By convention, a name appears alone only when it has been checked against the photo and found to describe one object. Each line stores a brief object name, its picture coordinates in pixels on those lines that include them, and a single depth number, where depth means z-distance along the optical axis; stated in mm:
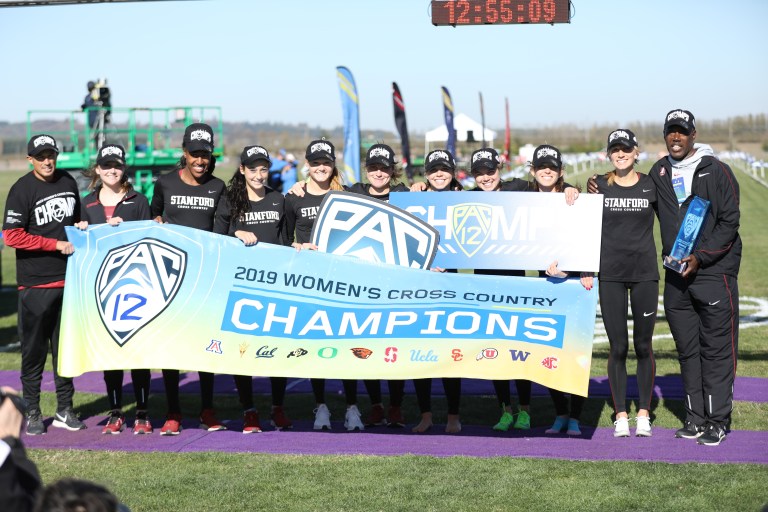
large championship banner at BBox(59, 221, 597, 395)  7230
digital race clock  9141
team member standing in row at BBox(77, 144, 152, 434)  7961
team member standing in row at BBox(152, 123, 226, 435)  7805
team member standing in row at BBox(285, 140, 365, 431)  7926
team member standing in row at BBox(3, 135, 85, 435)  7898
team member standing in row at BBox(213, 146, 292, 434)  7842
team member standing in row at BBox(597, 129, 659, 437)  7496
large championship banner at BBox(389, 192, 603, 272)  7504
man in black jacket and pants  7305
